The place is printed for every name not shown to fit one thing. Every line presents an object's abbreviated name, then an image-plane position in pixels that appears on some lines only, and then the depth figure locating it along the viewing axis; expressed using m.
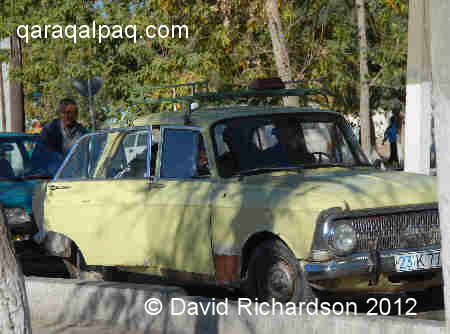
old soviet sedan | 7.07
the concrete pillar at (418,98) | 12.05
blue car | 11.68
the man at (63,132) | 12.54
